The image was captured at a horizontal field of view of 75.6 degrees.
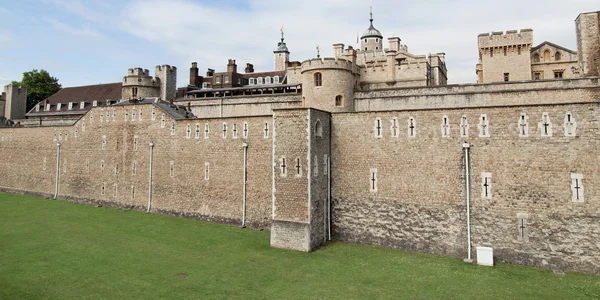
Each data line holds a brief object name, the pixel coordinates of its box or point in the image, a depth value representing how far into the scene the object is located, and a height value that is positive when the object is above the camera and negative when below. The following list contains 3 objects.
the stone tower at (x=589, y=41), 24.00 +8.19
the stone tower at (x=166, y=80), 42.34 +9.80
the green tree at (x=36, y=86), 57.16 +12.31
